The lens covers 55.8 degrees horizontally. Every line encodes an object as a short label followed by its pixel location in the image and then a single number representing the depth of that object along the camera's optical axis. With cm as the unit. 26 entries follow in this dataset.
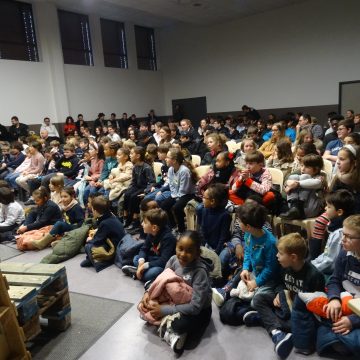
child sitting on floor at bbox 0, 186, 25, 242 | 400
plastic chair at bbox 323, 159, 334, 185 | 324
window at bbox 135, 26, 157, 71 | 1224
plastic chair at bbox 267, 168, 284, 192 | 333
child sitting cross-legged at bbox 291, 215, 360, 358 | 173
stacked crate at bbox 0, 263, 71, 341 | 185
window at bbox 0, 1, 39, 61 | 852
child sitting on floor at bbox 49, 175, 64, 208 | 425
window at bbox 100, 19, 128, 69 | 1104
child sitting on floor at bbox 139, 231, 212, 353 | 200
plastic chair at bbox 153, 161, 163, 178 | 443
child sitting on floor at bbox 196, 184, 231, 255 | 287
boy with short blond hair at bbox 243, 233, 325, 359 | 188
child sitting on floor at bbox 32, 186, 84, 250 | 371
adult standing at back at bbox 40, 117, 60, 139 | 905
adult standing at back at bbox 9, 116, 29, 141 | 830
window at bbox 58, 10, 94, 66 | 985
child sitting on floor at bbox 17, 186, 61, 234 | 381
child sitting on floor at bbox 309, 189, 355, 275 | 214
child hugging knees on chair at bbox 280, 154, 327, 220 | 279
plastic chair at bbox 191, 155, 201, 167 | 455
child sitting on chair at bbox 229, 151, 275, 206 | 304
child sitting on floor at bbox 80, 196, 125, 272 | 311
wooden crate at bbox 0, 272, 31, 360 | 156
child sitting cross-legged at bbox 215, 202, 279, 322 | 215
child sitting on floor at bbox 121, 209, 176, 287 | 260
